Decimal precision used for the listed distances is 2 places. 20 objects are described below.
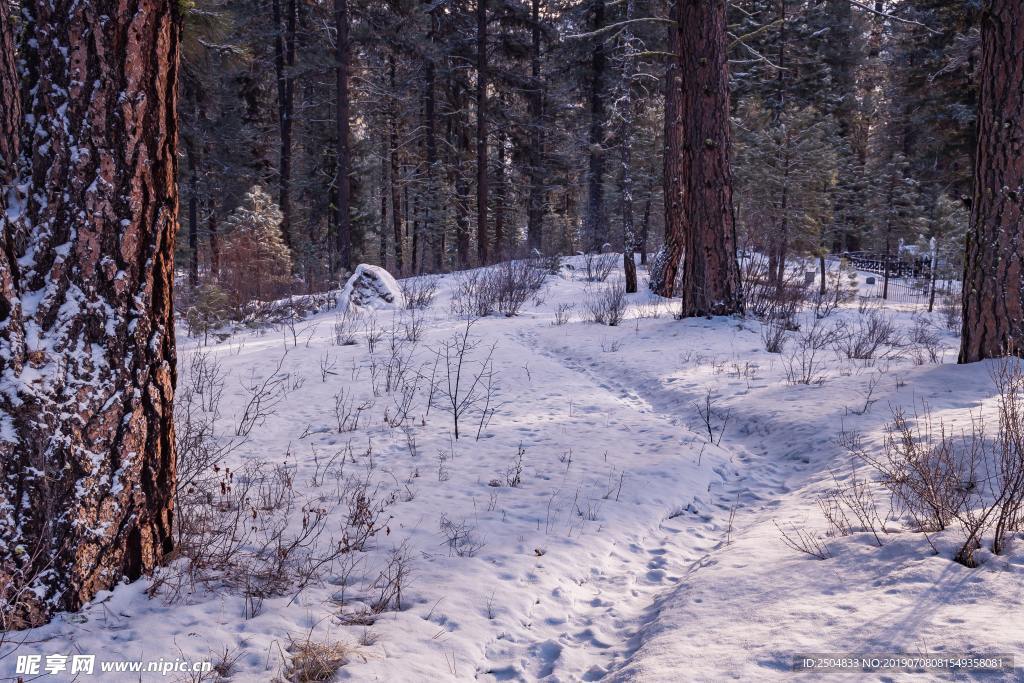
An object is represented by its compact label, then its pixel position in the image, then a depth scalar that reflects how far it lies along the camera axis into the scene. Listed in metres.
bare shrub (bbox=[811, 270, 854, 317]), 13.21
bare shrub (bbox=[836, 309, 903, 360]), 7.66
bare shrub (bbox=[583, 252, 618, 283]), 17.80
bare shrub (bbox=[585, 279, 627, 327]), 10.66
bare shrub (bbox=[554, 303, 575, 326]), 10.86
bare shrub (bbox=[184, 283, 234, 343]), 10.22
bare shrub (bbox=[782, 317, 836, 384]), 6.50
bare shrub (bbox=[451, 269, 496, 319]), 11.37
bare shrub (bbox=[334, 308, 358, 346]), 8.27
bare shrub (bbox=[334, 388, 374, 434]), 5.12
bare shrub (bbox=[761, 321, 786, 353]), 8.09
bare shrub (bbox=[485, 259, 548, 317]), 11.91
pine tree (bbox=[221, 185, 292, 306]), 13.69
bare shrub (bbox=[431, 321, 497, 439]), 5.85
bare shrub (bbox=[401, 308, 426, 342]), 8.39
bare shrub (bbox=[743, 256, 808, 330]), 10.12
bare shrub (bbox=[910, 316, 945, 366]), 7.10
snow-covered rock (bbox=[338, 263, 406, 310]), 12.16
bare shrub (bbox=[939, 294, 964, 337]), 14.03
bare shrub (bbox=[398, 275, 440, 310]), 12.01
